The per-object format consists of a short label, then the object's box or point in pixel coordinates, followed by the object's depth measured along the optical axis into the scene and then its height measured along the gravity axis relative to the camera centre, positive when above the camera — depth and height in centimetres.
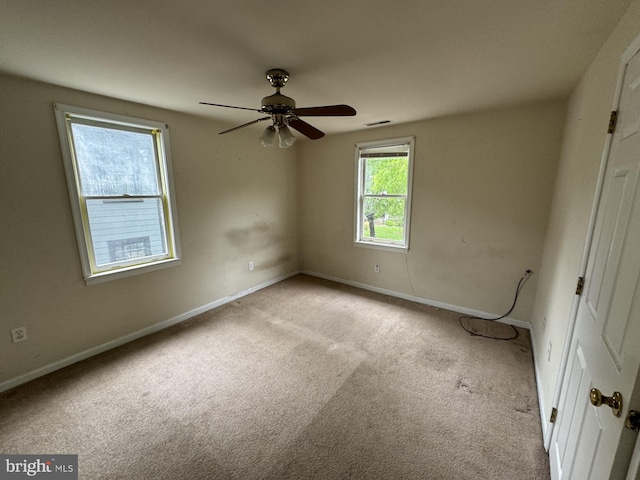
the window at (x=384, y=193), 347 +3
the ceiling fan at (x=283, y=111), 177 +57
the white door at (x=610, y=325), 76 -44
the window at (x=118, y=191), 228 +2
